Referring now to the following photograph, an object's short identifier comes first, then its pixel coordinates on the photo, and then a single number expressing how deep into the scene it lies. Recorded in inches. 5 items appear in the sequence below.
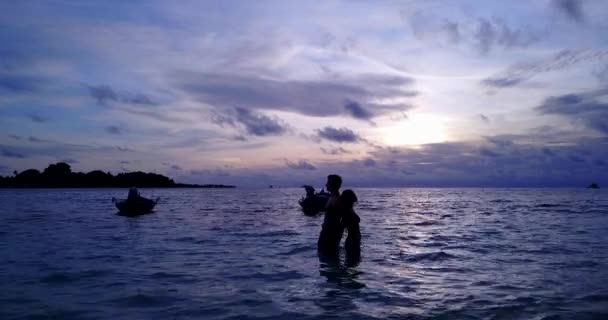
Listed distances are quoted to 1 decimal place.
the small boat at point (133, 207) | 1571.1
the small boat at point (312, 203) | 1662.9
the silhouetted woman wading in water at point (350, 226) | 542.3
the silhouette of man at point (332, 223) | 536.1
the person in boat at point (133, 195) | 1606.8
